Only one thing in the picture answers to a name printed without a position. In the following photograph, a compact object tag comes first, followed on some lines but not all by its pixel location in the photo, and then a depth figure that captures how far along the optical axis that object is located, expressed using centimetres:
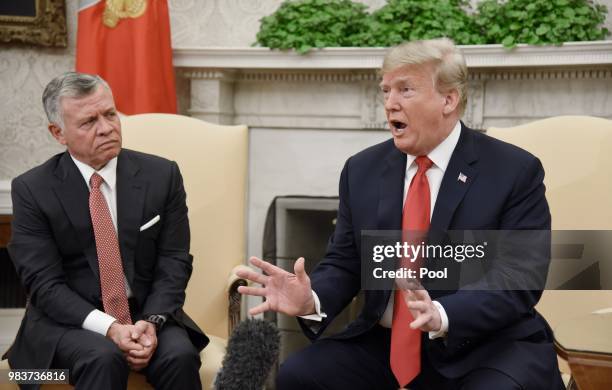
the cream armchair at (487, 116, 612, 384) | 265
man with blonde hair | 200
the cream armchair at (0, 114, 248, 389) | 291
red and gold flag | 393
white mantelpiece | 366
